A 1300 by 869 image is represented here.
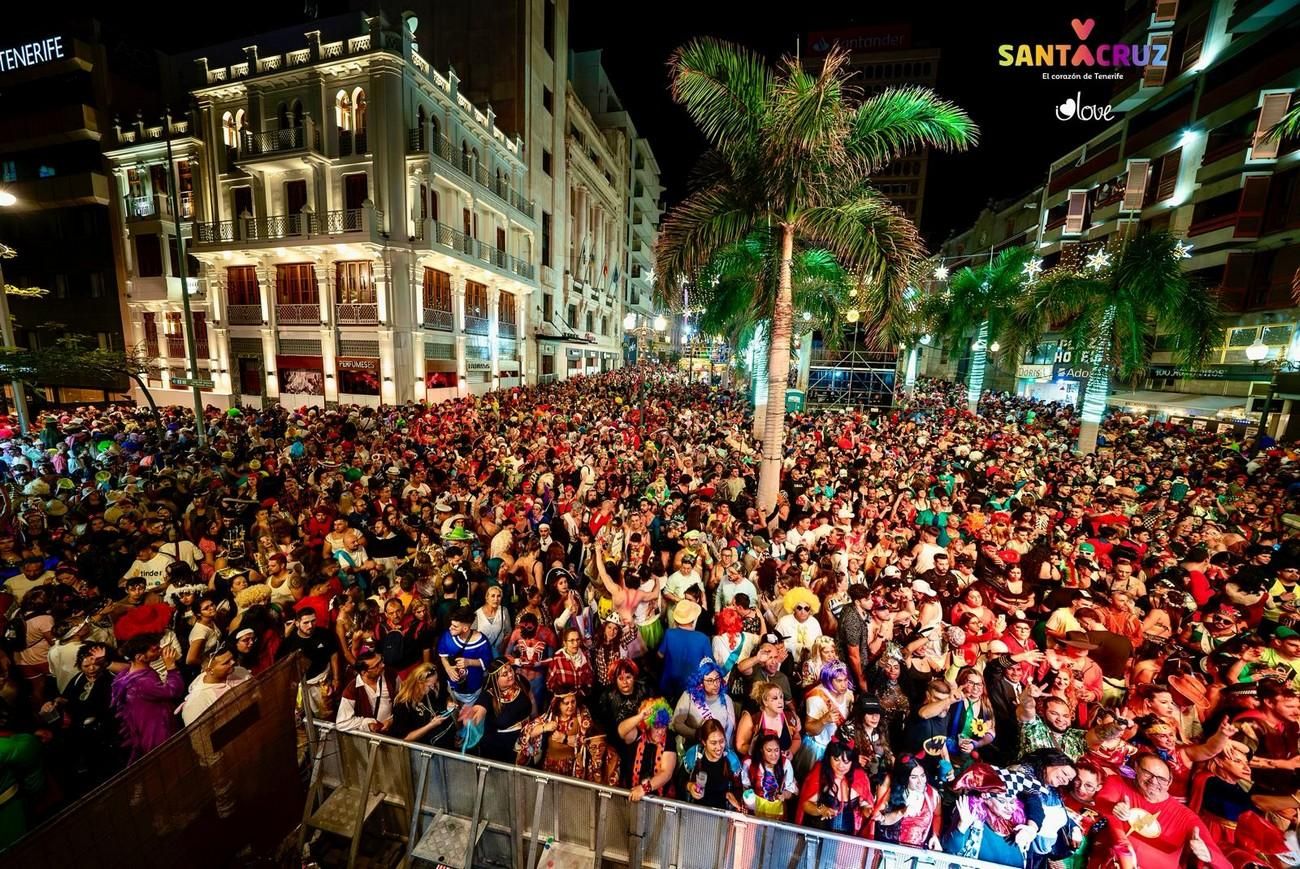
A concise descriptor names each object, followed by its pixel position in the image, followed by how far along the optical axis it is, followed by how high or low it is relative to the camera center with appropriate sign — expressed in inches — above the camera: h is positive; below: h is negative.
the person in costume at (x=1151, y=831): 113.8 -104.5
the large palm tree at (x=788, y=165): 323.6 +142.2
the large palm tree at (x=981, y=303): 821.9 +128.6
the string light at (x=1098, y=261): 585.8 +143.8
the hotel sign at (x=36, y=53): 971.3 +571.3
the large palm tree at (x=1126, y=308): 505.7 +78.7
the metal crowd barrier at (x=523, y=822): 126.7 -127.7
